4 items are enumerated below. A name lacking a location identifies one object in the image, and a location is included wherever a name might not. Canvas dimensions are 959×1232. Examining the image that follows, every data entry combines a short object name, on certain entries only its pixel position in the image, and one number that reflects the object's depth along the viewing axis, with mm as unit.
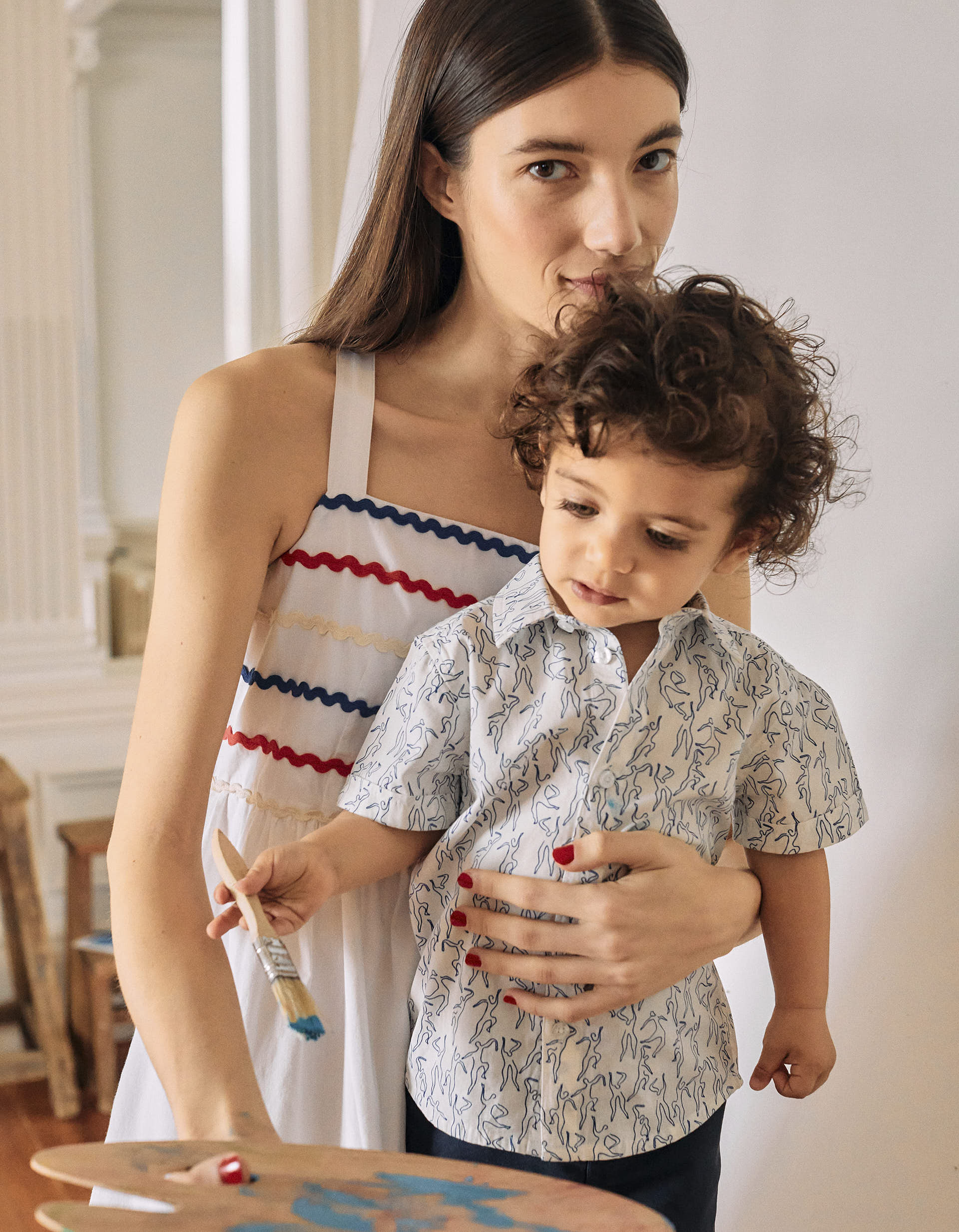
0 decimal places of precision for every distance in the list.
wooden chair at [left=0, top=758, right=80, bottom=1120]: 3166
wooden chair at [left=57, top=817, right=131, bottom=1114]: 3330
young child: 894
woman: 960
